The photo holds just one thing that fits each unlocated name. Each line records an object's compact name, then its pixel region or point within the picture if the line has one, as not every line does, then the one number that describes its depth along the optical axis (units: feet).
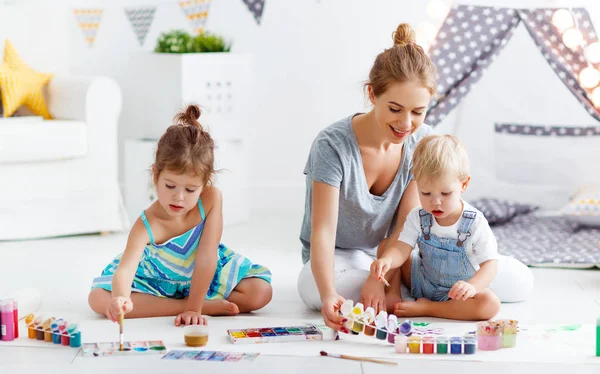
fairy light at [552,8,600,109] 12.01
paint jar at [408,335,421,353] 8.25
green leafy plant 13.55
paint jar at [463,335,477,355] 8.23
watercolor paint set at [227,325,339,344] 8.49
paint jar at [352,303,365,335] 8.45
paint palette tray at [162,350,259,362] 8.11
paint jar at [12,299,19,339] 8.58
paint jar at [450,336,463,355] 8.23
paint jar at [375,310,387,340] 8.42
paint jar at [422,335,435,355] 8.24
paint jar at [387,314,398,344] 8.41
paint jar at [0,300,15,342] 8.52
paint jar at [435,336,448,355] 8.23
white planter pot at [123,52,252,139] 13.34
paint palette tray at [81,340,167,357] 8.19
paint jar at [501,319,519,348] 8.35
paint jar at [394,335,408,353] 8.26
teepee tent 12.31
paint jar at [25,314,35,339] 8.59
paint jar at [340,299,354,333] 8.45
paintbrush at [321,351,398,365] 8.05
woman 8.84
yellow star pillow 13.32
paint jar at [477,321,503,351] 8.30
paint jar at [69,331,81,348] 8.37
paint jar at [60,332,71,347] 8.39
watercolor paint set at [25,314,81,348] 8.38
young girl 8.86
